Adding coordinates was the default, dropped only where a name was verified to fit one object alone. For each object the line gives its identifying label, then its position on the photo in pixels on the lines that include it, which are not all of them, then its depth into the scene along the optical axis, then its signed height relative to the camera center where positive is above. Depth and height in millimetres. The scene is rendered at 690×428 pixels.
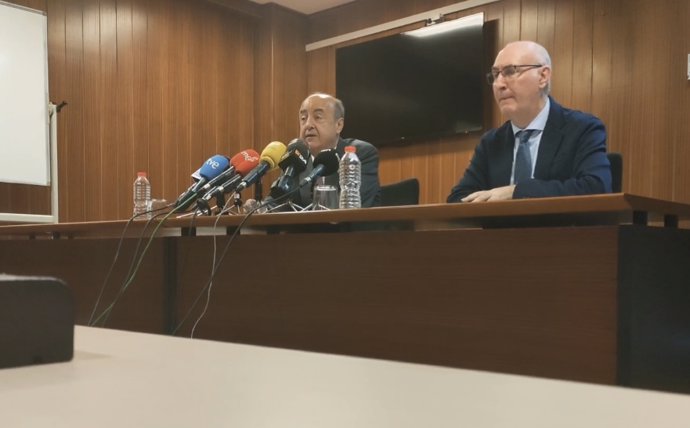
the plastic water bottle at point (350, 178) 2002 +66
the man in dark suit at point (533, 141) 1966 +185
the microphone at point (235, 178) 1699 +52
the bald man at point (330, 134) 2574 +263
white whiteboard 3426 +542
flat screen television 4070 +755
